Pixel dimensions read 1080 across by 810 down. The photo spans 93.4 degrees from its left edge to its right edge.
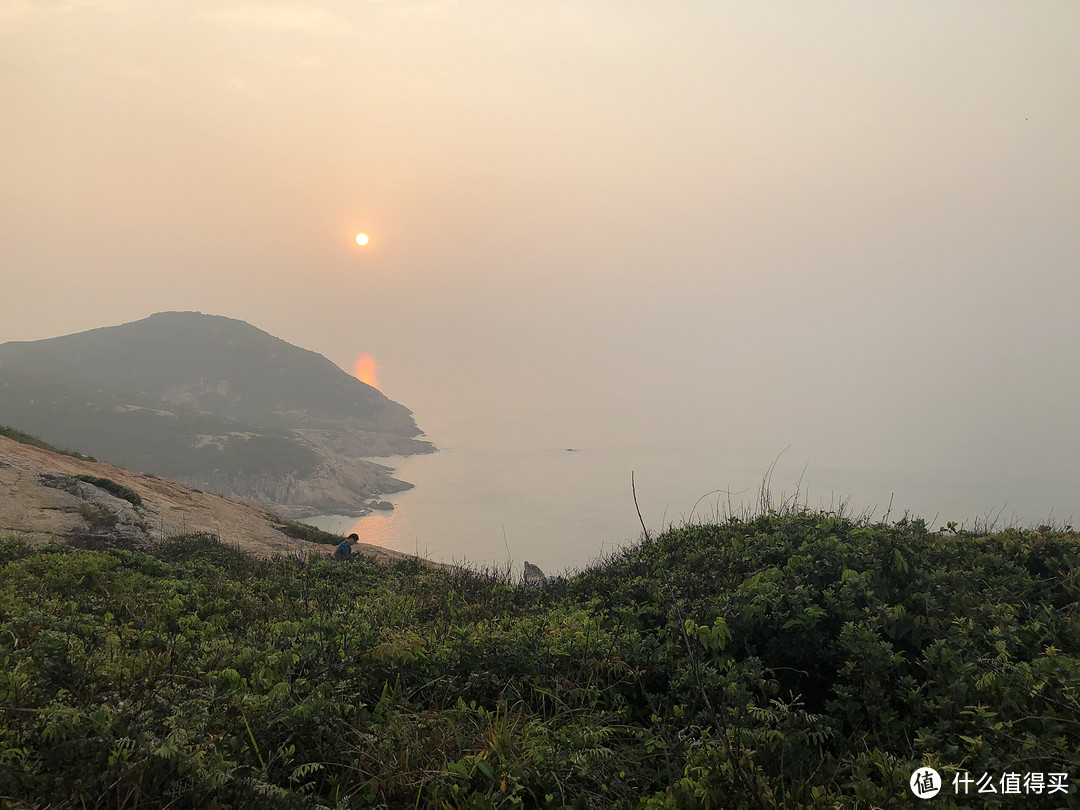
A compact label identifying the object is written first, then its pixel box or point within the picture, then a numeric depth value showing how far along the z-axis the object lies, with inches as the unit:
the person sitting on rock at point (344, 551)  570.3
